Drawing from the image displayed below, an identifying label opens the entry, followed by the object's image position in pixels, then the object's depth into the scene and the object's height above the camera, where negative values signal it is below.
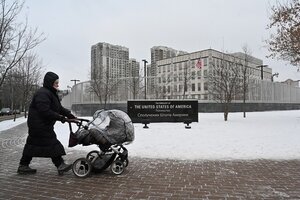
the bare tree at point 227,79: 22.05 +2.07
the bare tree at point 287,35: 16.39 +3.90
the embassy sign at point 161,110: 15.83 -0.26
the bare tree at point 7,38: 13.47 +3.29
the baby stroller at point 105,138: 5.83 -0.65
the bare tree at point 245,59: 23.60 +3.85
